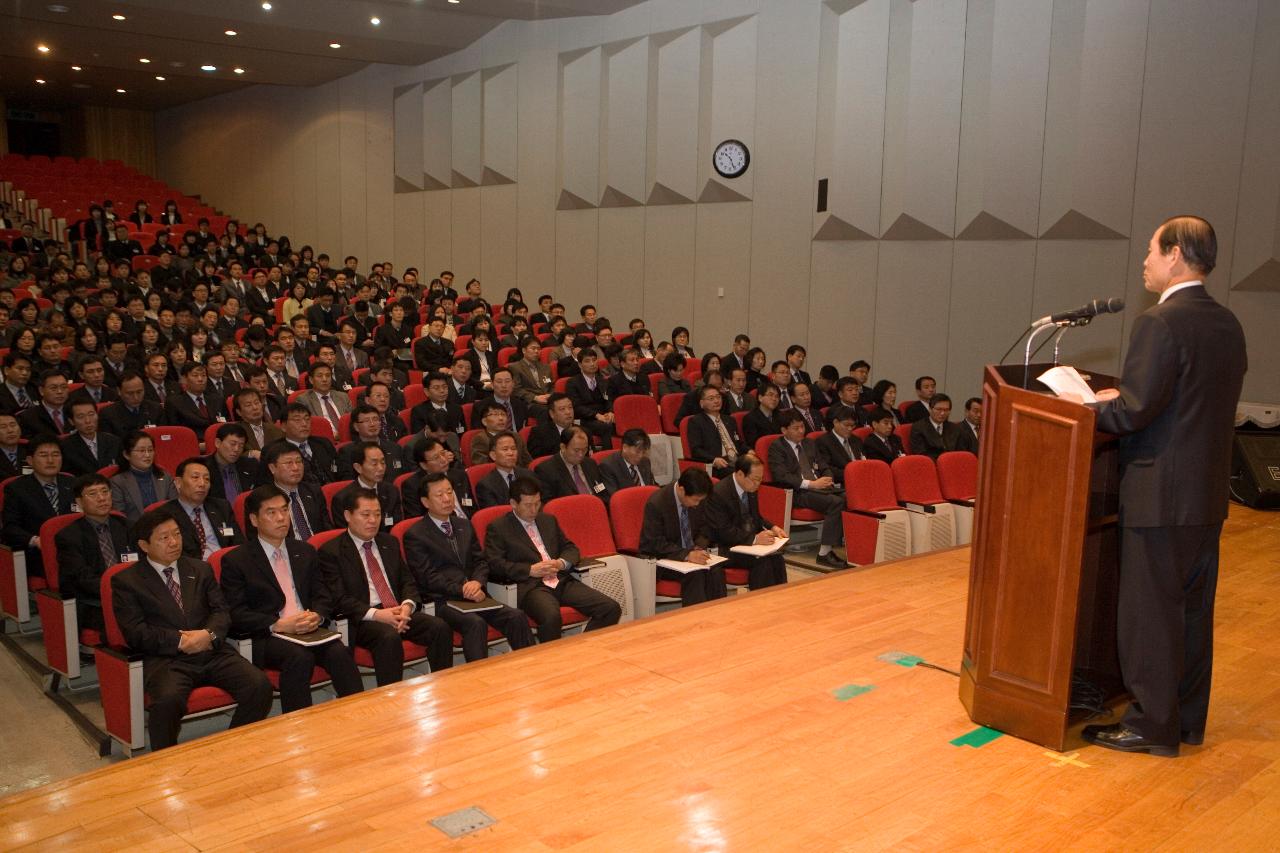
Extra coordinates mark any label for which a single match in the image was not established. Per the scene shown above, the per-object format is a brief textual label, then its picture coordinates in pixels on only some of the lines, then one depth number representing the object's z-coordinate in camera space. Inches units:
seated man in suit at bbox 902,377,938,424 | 313.6
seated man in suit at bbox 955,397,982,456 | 282.5
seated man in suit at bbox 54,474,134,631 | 152.8
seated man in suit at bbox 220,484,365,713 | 141.2
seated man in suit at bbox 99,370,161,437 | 239.3
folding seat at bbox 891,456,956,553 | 217.2
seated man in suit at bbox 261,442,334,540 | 181.5
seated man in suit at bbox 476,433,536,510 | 201.6
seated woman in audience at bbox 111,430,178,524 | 186.7
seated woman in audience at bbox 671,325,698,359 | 378.0
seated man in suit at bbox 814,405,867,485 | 266.5
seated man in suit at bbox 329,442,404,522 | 188.7
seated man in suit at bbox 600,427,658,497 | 227.1
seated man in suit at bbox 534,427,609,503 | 217.3
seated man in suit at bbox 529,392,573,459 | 258.4
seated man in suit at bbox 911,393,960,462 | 286.8
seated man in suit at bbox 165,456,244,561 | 166.9
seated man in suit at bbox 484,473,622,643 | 166.6
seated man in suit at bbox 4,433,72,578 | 172.6
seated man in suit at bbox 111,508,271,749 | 131.1
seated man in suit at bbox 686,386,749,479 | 270.7
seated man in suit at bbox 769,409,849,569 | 237.6
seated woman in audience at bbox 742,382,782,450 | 289.3
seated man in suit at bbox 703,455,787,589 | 195.5
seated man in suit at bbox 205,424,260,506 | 204.5
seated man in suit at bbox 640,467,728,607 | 183.8
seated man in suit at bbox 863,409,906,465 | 273.3
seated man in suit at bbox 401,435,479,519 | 203.6
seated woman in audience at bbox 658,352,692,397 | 328.2
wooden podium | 84.4
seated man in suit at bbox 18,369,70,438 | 233.8
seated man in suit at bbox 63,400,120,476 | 213.3
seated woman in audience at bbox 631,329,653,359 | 381.7
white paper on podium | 83.2
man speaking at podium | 82.6
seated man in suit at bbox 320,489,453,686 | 149.8
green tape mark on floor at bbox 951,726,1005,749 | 94.0
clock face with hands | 392.8
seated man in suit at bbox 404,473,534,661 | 157.6
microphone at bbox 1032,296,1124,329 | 89.2
